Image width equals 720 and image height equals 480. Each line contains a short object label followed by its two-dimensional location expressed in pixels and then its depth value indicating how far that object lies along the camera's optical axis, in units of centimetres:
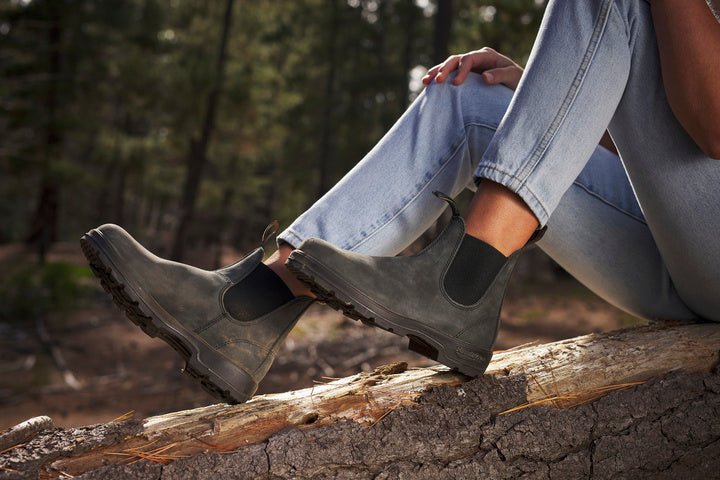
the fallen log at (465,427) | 120
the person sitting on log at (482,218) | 124
